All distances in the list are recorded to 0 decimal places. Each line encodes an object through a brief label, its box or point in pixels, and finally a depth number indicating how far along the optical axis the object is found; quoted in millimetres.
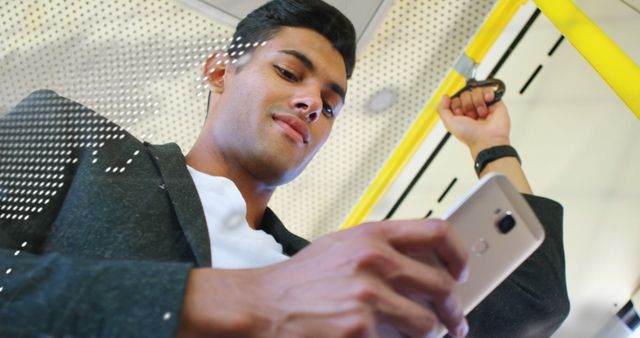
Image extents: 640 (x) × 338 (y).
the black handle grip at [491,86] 1105
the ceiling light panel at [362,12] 1007
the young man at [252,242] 408
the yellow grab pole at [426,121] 1161
